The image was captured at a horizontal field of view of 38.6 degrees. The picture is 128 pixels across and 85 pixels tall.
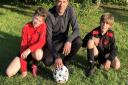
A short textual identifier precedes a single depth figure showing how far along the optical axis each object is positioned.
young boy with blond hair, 3.75
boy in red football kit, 3.53
